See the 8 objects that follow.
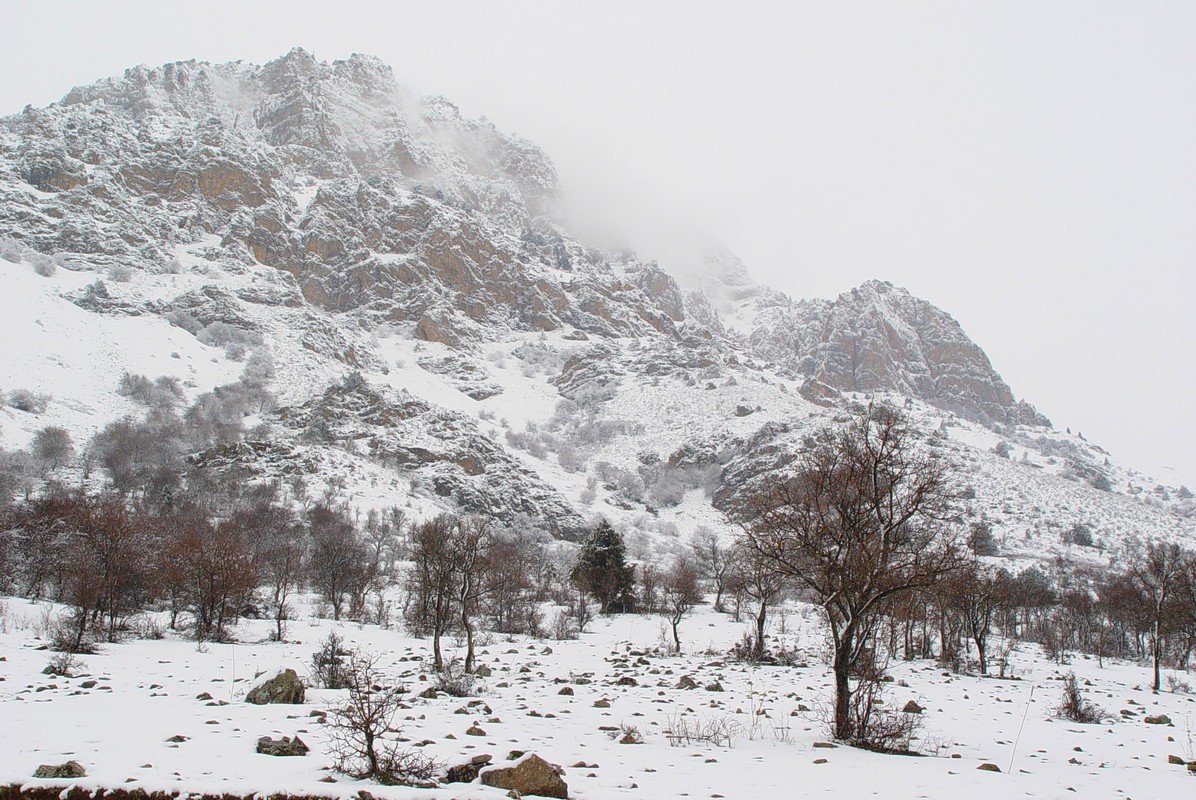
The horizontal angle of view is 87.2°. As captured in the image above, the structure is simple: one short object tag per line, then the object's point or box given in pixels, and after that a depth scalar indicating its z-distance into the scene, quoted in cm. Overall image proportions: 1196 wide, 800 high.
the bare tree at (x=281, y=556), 3294
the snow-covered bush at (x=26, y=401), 7469
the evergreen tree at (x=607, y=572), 4606
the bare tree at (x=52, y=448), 6769
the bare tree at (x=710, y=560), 5266
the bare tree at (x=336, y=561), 4122
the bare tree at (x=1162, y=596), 2733
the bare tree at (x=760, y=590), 2759
